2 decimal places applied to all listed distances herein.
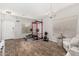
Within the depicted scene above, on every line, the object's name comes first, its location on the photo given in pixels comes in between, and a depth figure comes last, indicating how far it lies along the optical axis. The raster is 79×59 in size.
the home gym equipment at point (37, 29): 3.82
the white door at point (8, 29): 3.61
